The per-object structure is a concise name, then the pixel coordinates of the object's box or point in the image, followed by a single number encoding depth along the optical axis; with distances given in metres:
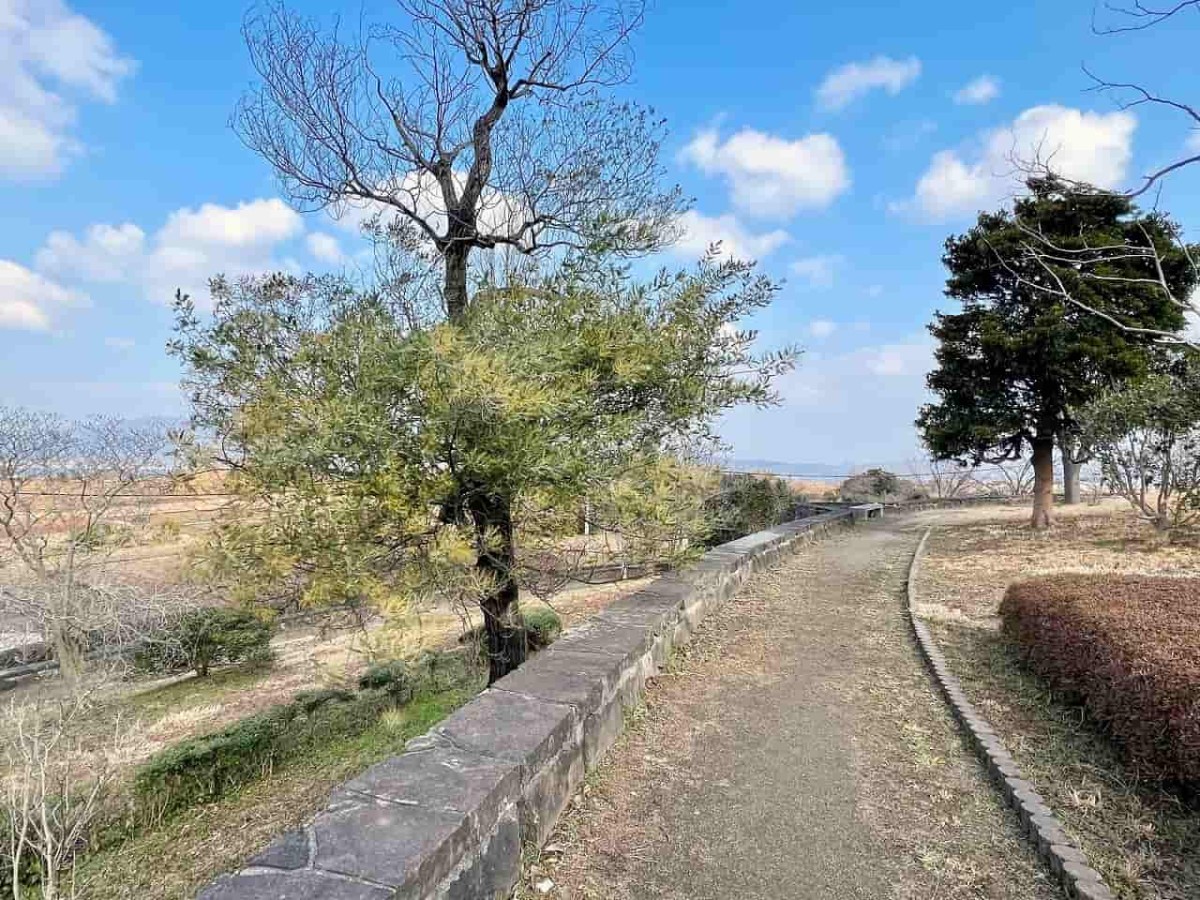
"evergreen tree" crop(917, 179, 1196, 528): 11.86
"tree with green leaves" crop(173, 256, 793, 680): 3.44
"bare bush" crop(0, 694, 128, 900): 4.15
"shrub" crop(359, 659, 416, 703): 7.29
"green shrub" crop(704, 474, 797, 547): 15.51
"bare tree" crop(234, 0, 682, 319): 5.12
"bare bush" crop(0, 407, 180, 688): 9.71
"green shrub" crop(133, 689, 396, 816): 5.84
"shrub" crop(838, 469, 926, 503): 22.42
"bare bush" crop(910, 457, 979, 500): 25.89
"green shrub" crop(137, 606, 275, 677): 10.80
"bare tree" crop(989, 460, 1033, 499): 24.62
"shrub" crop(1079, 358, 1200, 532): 9.81
